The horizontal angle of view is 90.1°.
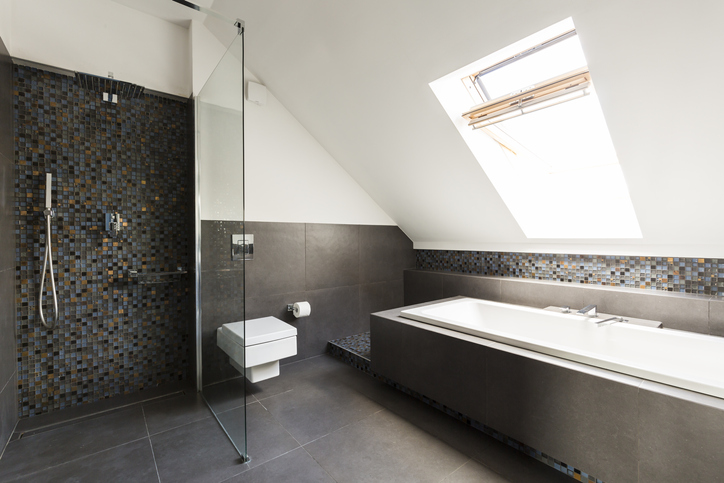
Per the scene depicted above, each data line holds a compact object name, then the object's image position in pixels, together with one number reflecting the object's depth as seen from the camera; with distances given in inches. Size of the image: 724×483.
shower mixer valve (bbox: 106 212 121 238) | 98.1
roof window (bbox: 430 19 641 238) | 79.7
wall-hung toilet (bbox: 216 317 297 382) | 86.6
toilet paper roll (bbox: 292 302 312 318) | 123.1
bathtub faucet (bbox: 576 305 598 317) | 95.3
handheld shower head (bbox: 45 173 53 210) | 87.0
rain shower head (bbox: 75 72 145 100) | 92.3
